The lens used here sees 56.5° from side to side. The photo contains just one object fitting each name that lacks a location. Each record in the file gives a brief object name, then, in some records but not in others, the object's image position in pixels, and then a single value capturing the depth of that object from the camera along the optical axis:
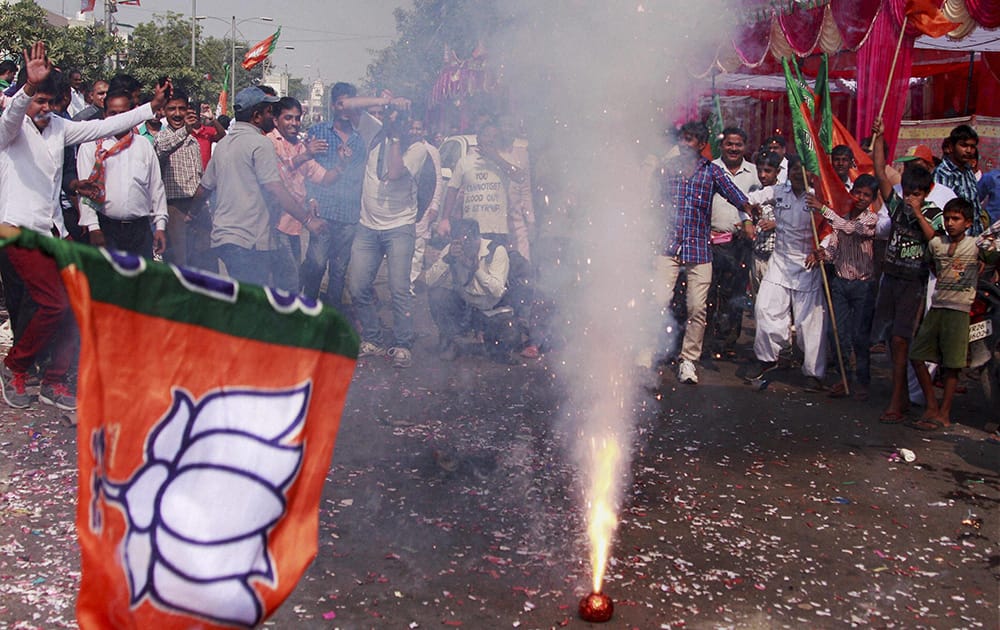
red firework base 3.54
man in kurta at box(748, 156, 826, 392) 7.62
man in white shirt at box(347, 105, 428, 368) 7.91
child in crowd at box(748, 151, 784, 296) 8.38
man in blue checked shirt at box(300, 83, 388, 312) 8.05
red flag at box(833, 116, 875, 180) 8.90
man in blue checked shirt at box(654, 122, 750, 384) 7.55
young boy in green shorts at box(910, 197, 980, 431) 6.34
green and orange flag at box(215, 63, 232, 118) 16.27
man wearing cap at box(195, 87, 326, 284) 6.75
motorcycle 6.64
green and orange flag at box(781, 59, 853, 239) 7.52
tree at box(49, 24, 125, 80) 25.87
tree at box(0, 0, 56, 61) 24.17
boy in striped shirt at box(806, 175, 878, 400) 7.39
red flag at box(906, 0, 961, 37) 9.75
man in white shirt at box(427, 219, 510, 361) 8.07
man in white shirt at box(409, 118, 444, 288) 8.37
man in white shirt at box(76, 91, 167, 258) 6.62
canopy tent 9.71
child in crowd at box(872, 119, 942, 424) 6.57
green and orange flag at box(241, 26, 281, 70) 16.38
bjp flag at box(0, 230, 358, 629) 2.12
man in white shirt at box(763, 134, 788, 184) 8.96
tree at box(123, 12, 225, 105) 34.46
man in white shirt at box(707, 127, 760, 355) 8.73
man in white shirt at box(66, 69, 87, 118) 10.81
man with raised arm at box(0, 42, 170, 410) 5.70
